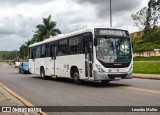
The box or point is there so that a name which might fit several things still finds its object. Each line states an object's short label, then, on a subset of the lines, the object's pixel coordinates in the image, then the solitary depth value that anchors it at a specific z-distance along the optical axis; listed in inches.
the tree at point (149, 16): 1502.1
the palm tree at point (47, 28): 1536.9
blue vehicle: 812.5
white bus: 346.3
